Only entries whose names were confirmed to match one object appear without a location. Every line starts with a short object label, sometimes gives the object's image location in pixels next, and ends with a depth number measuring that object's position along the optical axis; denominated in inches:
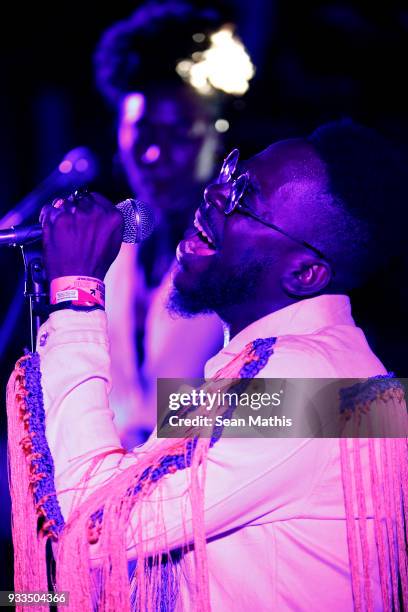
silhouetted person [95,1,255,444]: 159.9
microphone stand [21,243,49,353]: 118.5
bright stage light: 158.4
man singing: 112.7
